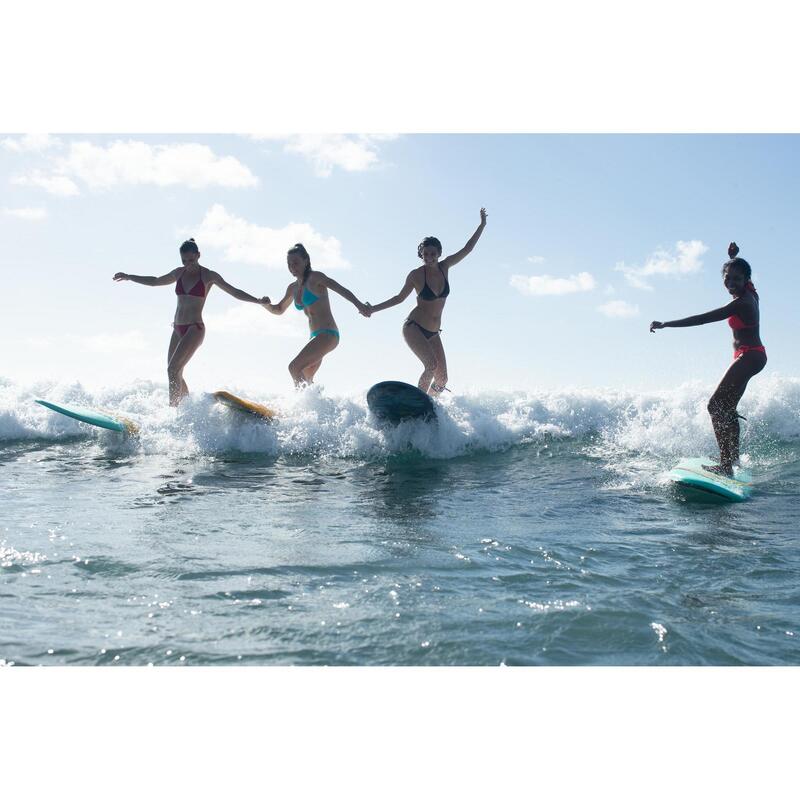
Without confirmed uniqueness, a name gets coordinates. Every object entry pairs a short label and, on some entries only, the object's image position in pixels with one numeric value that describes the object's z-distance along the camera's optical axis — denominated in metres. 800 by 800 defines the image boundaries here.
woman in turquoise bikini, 8.80
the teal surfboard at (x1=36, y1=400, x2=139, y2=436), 8.54
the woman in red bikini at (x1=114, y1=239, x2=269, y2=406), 9.12
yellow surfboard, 8.71
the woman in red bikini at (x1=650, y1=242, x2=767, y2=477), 6.76
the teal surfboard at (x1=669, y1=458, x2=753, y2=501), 6.14
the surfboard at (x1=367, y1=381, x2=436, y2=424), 8.33
